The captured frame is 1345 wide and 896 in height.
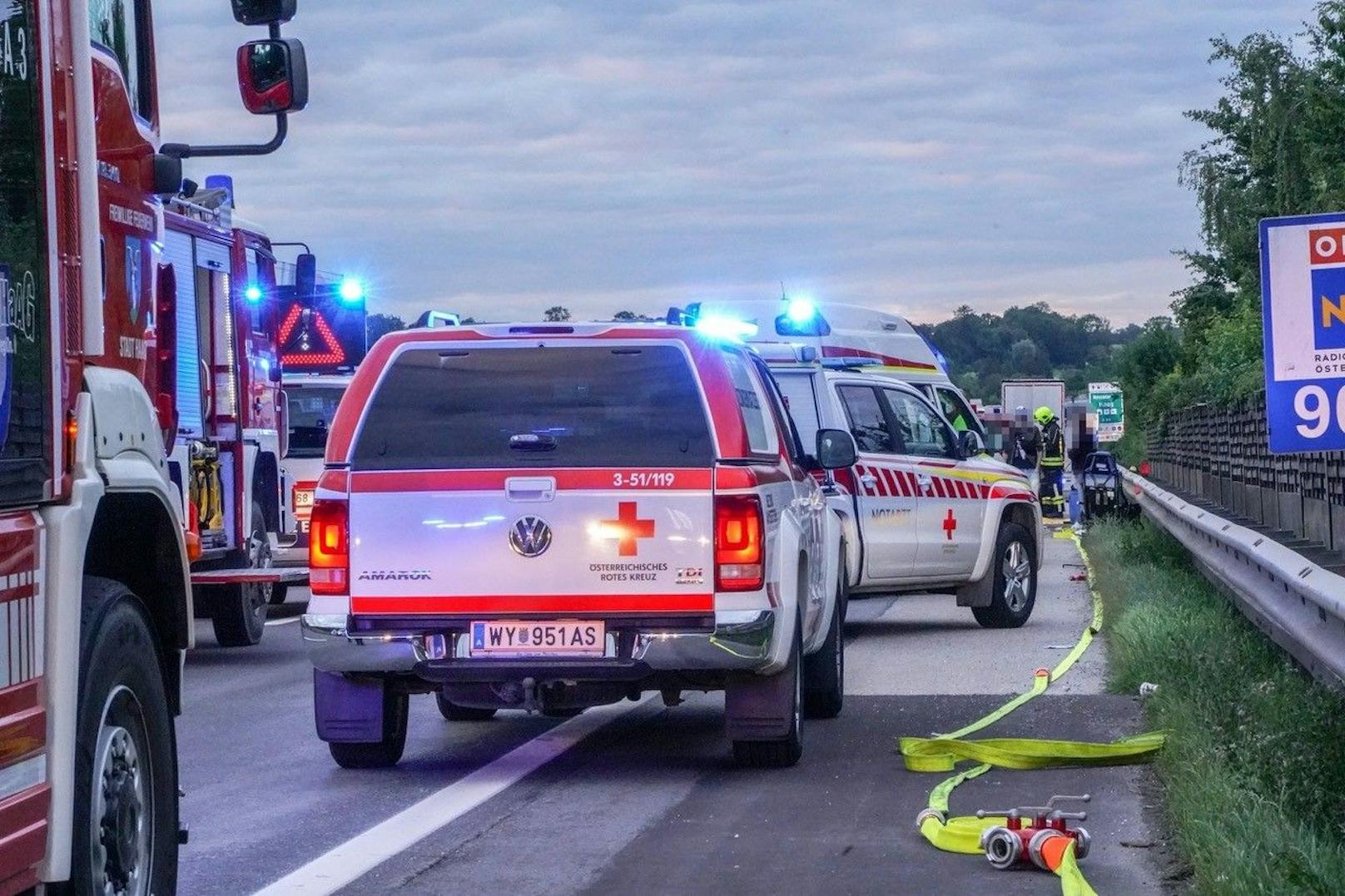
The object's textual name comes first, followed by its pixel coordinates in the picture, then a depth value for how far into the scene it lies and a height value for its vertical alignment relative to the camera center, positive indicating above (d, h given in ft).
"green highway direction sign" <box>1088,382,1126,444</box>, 224.51 +3.13
